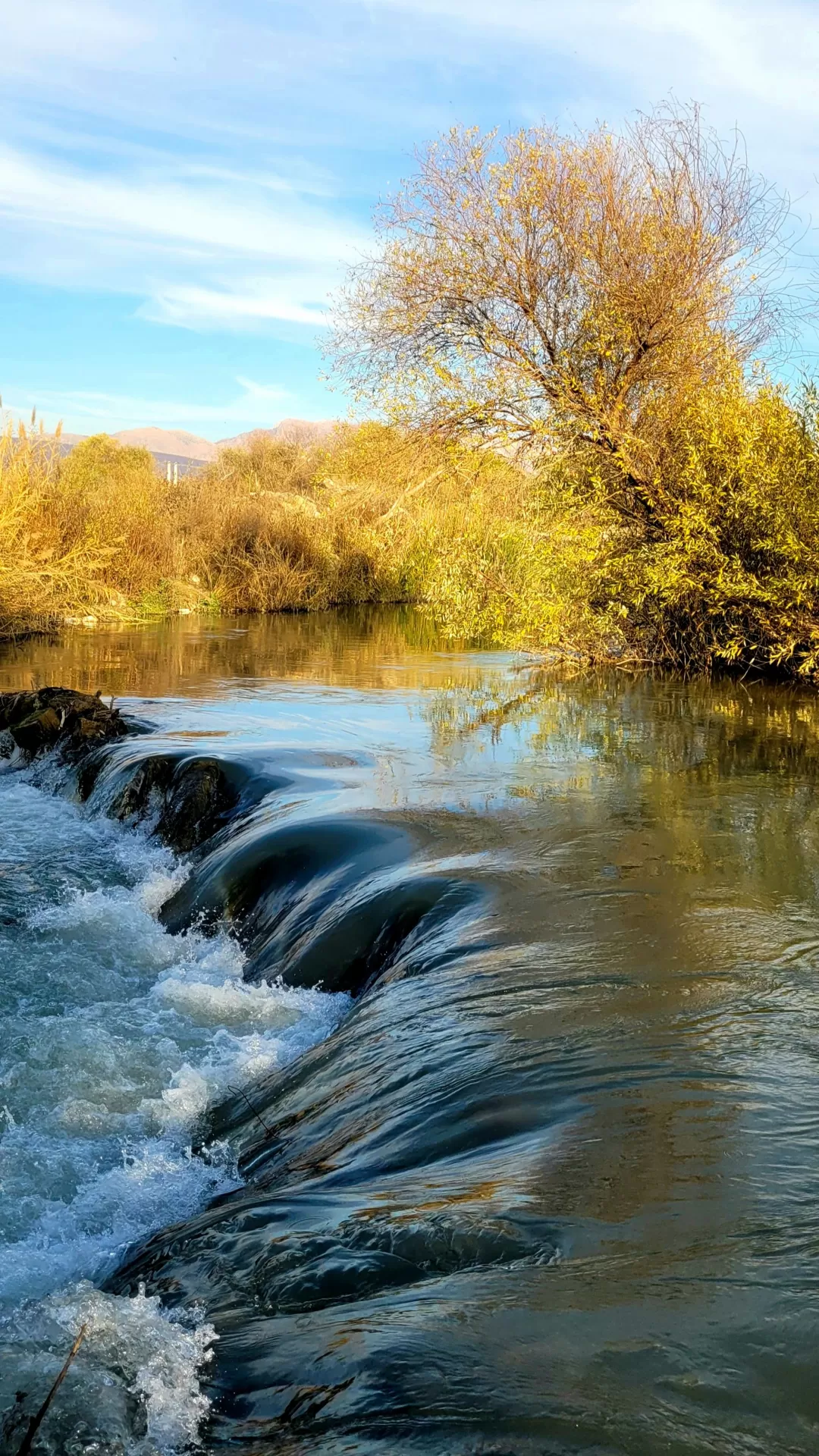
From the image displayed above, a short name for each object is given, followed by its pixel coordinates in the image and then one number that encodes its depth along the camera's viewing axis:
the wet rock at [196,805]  10.84
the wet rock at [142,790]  11.91
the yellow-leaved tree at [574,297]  17.42
